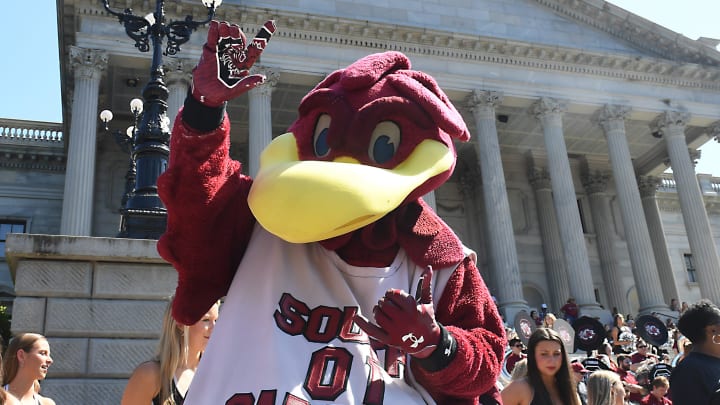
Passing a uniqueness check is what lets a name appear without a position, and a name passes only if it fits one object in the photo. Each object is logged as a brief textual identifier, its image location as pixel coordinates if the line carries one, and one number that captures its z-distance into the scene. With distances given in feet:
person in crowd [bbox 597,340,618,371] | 39.64
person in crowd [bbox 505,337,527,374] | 29.83
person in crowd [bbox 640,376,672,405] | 22.70
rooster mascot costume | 6.96
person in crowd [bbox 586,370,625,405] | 15.84
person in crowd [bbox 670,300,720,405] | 14.20
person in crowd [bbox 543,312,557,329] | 47.15
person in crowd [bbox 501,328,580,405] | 14.99
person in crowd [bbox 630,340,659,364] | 36.45
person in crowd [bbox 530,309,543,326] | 64.75
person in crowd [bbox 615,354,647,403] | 25.30
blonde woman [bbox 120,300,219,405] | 11.44
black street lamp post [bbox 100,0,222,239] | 25.40
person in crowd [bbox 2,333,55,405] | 14.30
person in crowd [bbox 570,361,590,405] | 21.71
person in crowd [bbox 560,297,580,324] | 73.52
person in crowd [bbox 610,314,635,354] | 48.67
